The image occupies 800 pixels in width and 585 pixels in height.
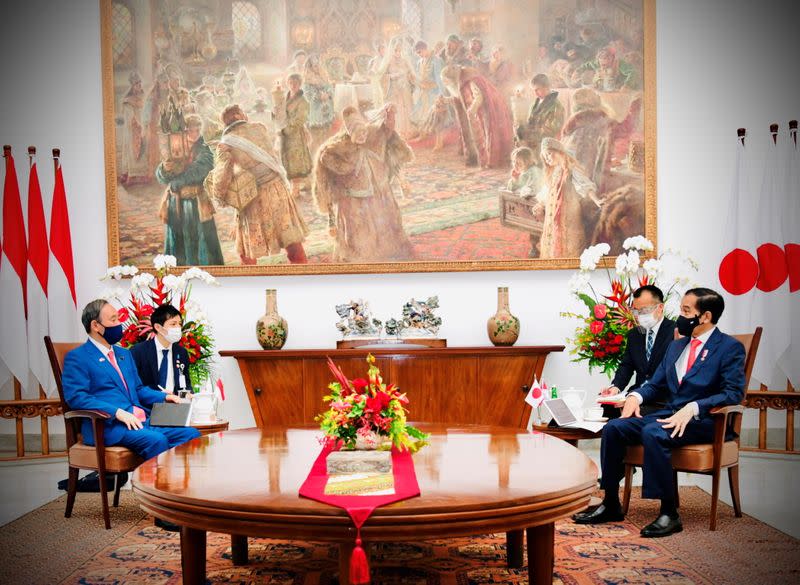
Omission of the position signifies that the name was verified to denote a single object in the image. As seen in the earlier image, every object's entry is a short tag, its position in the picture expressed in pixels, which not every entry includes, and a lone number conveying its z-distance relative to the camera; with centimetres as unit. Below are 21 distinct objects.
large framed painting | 740
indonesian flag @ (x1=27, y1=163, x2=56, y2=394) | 723
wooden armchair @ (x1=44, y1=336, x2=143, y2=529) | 477
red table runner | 252
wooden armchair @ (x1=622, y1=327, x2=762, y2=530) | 452
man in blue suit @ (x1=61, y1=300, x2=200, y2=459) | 489
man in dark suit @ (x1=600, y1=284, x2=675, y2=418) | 549
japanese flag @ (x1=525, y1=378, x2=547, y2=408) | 525
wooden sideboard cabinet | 689
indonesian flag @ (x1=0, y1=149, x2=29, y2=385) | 718
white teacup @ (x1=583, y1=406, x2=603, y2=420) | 530
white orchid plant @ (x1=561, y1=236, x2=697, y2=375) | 609
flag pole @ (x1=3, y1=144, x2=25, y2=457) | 716
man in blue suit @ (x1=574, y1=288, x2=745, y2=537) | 450
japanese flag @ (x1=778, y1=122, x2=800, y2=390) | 692
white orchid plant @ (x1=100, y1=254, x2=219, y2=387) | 636
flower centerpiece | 320
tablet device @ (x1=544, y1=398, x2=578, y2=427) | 520
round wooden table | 261
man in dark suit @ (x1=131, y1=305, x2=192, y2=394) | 572
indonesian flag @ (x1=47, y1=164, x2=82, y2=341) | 740
